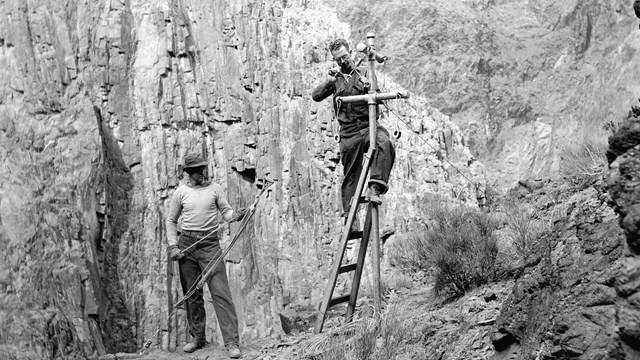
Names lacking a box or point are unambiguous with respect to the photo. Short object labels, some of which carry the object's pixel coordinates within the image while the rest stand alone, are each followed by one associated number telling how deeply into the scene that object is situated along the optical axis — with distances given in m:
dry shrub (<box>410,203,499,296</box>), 5.68
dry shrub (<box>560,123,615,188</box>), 6.38
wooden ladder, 5.62
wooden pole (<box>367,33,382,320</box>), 5.56
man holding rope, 6.48
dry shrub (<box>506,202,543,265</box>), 5.65
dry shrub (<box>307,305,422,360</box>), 4.42
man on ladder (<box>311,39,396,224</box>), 5.97
